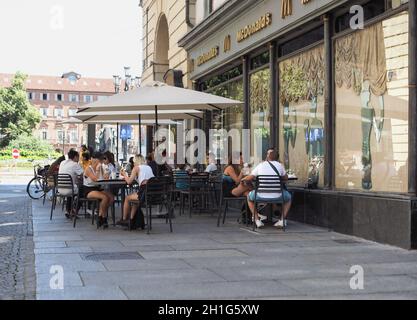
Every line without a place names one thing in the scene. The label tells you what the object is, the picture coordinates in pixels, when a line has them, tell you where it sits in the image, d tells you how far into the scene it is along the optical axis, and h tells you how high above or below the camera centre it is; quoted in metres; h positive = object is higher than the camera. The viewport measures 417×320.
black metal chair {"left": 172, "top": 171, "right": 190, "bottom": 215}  14.64 -0.65
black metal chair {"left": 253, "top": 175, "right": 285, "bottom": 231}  11.02 -0.58
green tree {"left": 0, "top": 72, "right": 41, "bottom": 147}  91.44 +5.76
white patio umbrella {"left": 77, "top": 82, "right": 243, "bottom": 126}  11.48 +0.98
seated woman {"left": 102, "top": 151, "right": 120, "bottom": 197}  11.91 -0.30
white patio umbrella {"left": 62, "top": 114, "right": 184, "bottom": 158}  16.36 +0.88
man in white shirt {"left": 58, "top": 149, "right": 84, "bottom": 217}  13.22 -0.31
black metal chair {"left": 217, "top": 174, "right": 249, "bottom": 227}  11.86 -0.82
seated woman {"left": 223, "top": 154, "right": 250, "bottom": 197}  12.03 -0.58
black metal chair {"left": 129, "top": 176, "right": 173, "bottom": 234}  10.77 -0.66
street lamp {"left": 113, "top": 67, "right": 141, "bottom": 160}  32.17 +3.73
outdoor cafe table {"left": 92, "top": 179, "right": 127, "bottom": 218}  11.38 -0.51
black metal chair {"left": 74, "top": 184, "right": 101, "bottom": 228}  11.68 -0.84
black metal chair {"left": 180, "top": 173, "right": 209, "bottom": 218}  13.69 -0.70
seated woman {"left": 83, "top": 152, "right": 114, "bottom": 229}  11.55 -0.73
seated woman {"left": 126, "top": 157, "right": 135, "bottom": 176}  18.65 -0.40
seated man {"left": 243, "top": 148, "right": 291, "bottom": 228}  11.18 -0.45
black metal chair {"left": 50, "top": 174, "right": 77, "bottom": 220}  12.76 -0.63
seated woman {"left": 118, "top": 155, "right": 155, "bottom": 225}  10.93 -0.40
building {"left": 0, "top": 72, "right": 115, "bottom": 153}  128.50 +11.30
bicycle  18.83 -0.94
